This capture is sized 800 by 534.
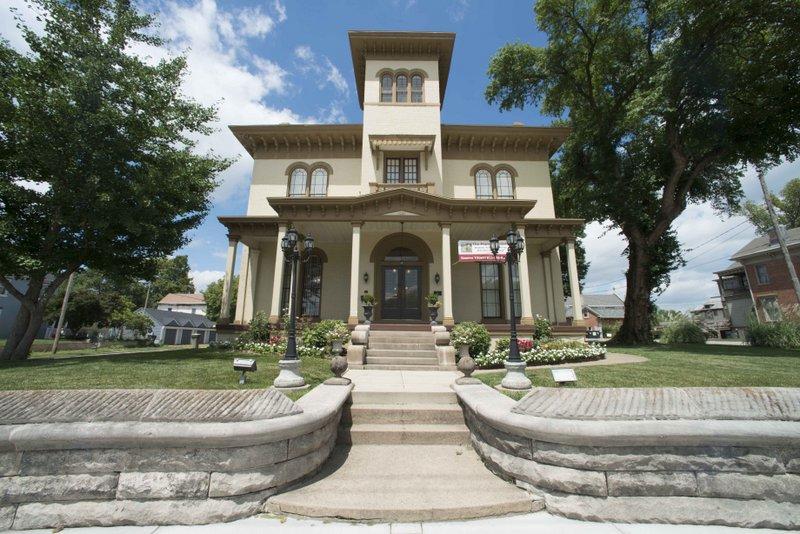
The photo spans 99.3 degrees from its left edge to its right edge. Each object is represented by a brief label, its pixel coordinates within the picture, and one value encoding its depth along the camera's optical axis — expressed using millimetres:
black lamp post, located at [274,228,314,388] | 6160
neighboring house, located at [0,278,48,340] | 33625
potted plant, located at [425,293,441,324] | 13023
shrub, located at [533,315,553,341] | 13227
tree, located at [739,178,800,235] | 33156
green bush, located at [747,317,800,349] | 14636
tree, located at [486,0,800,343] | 12688
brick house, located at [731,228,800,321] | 27500
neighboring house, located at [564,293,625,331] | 54281
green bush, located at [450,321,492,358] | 10953
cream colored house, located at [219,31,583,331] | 14000
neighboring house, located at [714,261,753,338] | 33844
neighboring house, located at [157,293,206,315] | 68562
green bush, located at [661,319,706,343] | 18609
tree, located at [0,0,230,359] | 10273
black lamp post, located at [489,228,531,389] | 6438
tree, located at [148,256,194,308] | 53969
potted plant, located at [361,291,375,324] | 13133
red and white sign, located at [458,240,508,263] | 13266
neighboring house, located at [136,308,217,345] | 41750
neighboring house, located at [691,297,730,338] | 39272
